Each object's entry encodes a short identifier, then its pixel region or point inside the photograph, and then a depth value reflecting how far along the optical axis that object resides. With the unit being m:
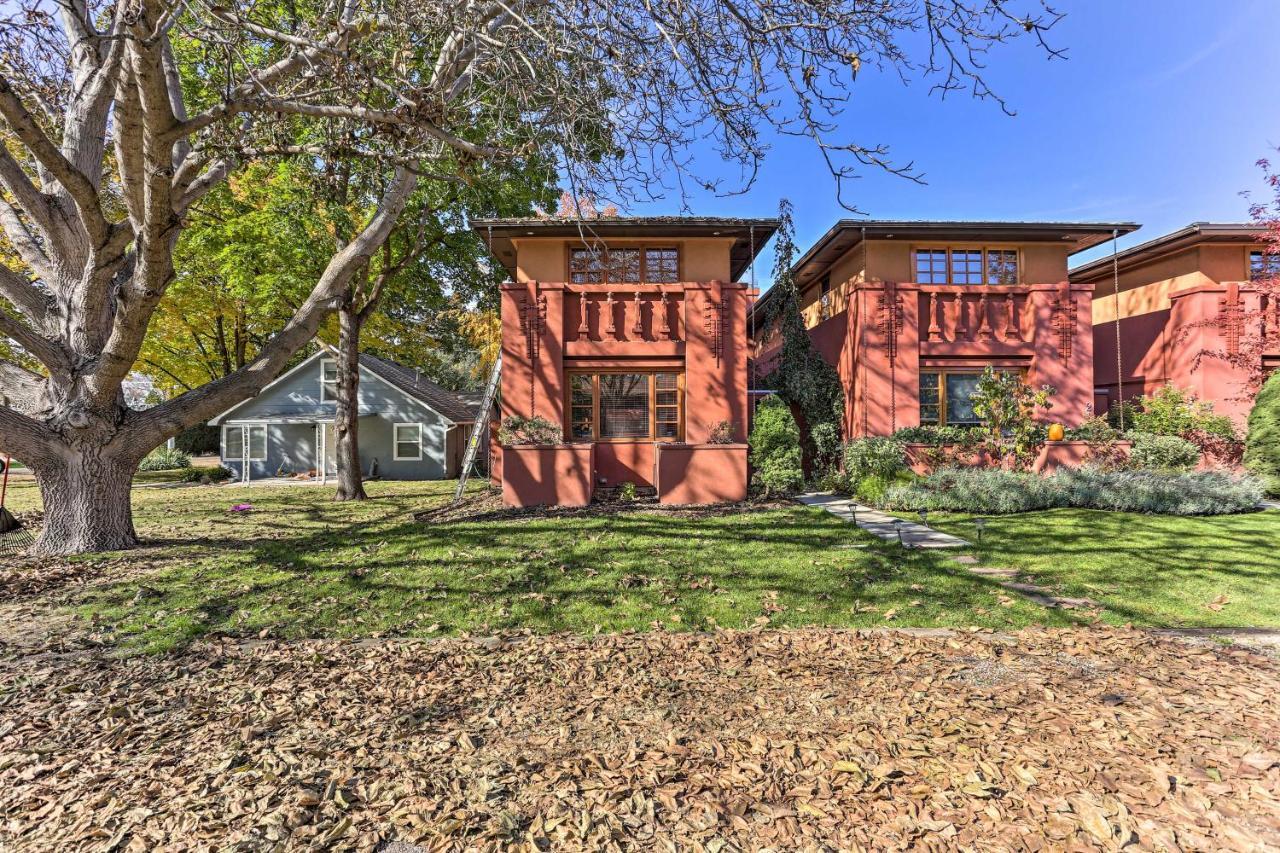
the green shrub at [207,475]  19.63
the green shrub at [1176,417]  12.19
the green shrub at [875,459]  11.07
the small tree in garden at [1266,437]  10.48
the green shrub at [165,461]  22.72
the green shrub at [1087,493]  9.12
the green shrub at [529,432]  11.12
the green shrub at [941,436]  11.78
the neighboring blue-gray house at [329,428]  21.02
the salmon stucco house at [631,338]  11.87
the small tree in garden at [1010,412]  11.30
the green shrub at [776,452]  11.06
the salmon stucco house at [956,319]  12.63
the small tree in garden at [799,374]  13.40
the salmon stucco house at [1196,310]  12.66
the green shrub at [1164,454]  11.30
